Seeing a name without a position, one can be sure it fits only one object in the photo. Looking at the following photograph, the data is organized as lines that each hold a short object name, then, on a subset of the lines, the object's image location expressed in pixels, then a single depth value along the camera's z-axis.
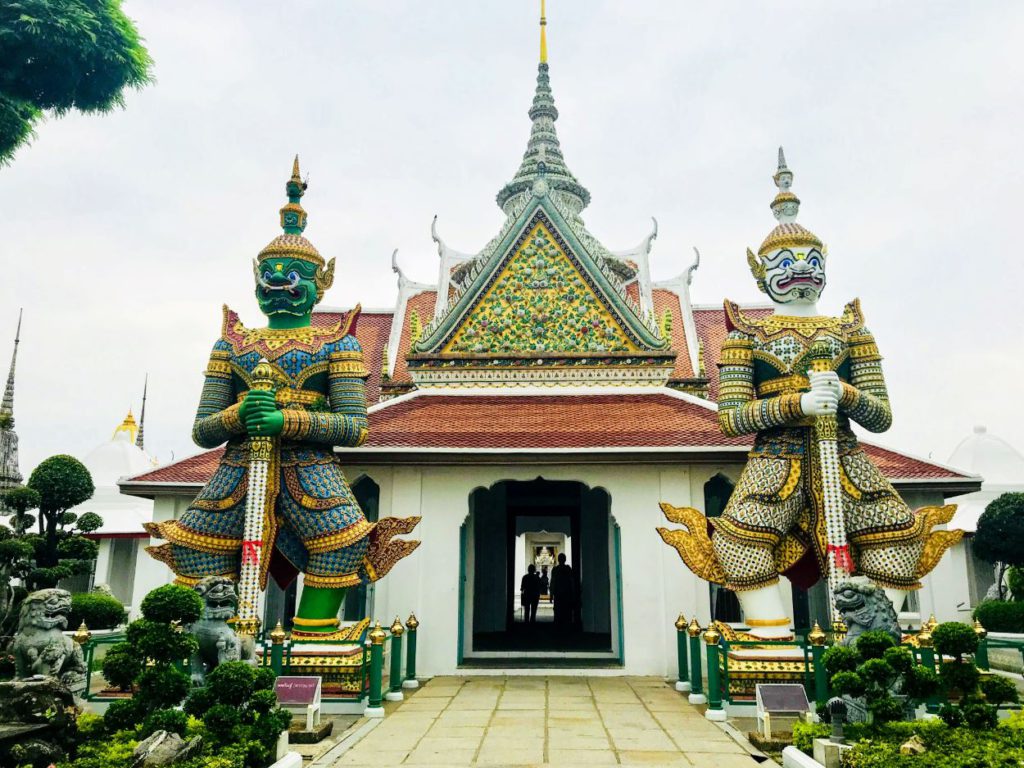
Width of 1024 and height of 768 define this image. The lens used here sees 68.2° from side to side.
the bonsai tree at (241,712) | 4.54
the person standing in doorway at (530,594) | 15.16
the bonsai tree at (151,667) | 4.48
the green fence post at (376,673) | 6.78
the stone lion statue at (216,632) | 5.47
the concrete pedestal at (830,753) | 4.56
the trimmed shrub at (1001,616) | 9.28
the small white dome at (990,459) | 18.52
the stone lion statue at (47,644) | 5.63
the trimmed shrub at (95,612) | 9.94
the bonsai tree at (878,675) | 4.64
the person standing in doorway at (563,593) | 14.02
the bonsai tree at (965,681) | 4.59
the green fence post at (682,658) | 8.04
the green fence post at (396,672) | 7.49
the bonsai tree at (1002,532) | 9.98
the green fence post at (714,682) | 6.62
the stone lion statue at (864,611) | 5.44
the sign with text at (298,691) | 6.01
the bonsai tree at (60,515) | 9.21
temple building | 9.23
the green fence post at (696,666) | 7.27
